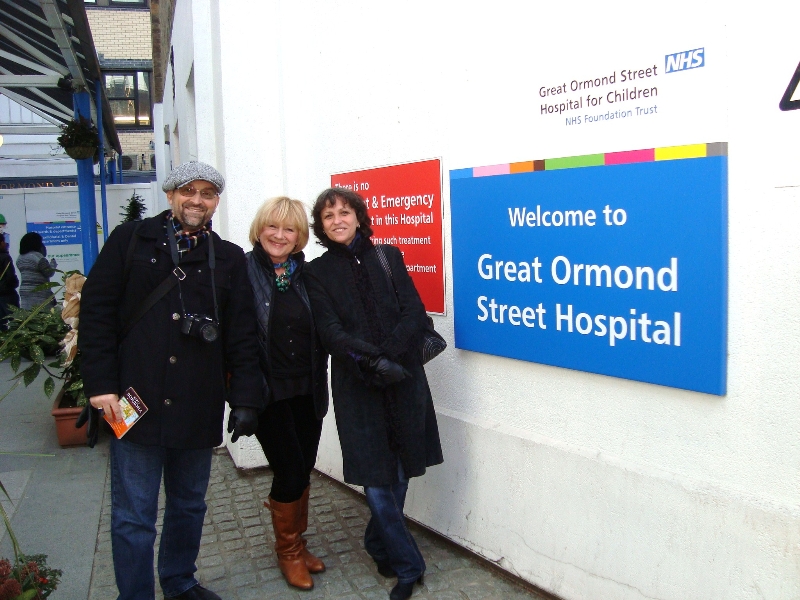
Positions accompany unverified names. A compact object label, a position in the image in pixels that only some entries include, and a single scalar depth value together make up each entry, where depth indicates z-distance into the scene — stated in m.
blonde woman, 3.38
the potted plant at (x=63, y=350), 3.86
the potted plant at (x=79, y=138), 9.43
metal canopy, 7.07
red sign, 3.83
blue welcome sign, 2.58
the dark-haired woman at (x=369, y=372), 3.26
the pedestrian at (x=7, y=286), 10.50
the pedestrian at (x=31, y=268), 10.33
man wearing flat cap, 2.94
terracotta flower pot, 5.92
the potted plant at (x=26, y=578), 2.55
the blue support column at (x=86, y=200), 9.62
